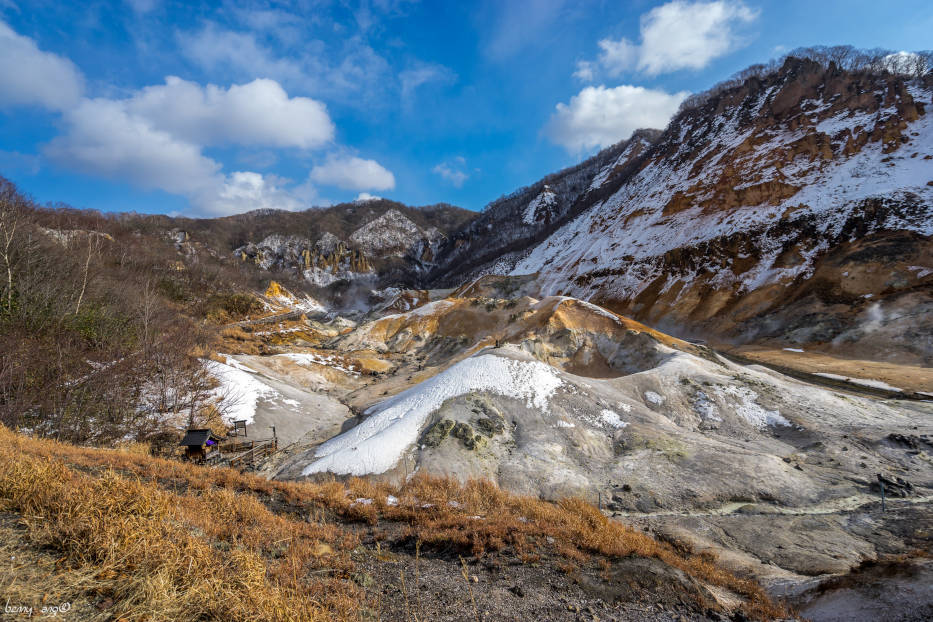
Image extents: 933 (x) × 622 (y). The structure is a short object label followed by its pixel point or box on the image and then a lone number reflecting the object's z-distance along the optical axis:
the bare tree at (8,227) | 22.77
